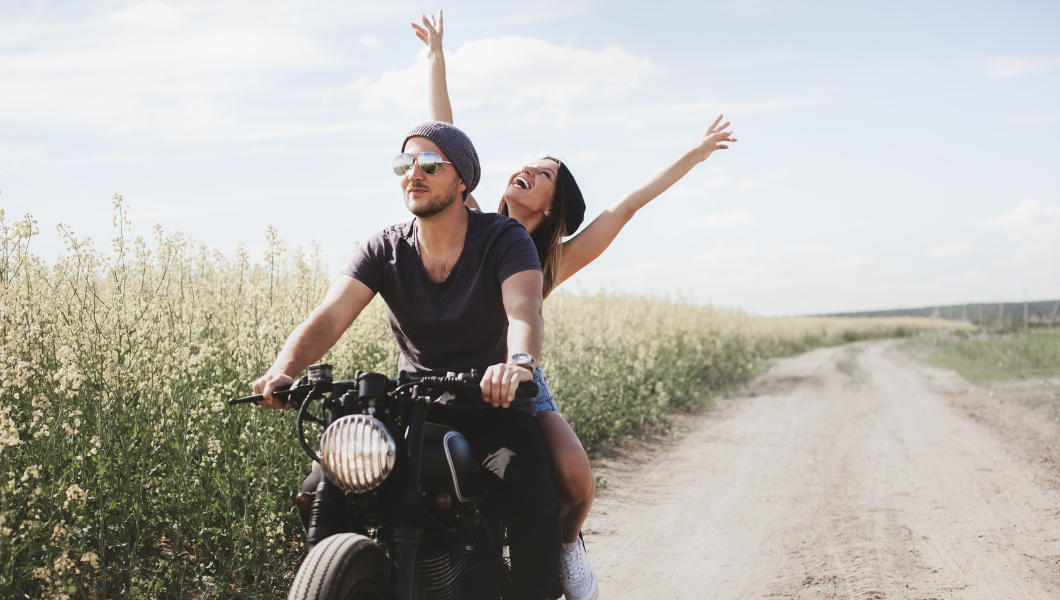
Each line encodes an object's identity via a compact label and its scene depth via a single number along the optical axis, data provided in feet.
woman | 11.20
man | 9.11
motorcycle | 7.17
